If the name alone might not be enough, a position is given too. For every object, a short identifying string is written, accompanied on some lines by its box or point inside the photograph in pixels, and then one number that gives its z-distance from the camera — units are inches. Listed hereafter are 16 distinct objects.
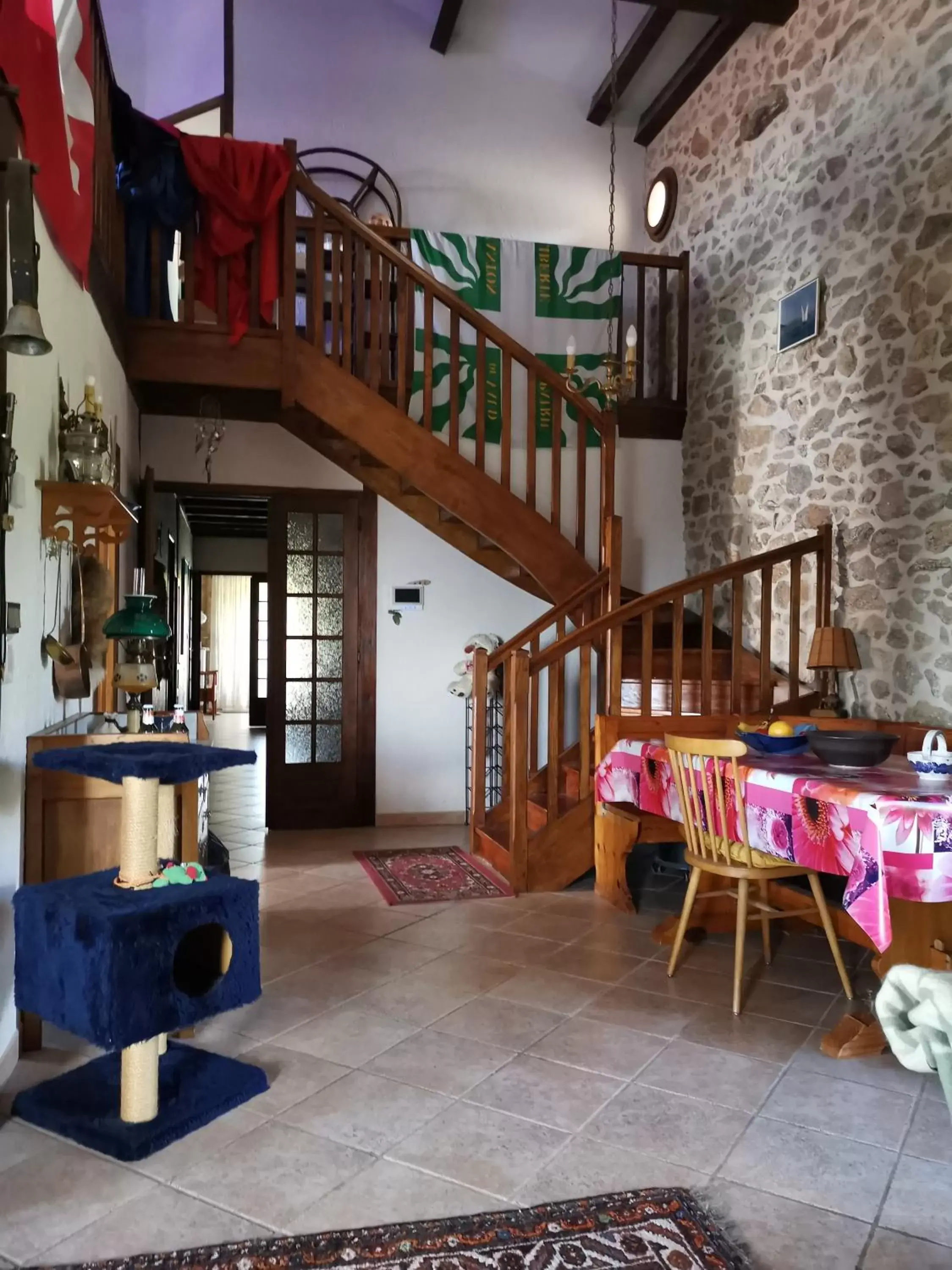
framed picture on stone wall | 197.3
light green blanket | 50.6
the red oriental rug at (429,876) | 171.8
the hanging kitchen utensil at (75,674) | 121.1
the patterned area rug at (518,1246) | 68.2
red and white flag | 90.0
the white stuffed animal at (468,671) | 231.9
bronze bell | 75.7
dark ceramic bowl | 116.8
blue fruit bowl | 129.8
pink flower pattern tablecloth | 93.2
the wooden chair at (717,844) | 118.5
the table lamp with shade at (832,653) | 170.9
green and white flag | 233.8
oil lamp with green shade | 119.4
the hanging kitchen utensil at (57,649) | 112.4
